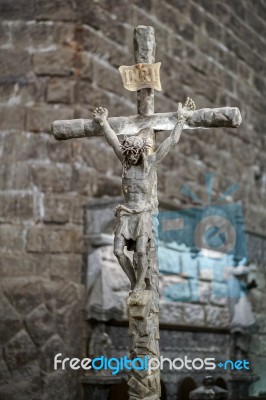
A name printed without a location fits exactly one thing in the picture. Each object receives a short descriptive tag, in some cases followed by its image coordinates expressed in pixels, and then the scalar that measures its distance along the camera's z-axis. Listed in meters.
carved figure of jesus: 3.11
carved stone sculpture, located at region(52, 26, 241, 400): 3.08
